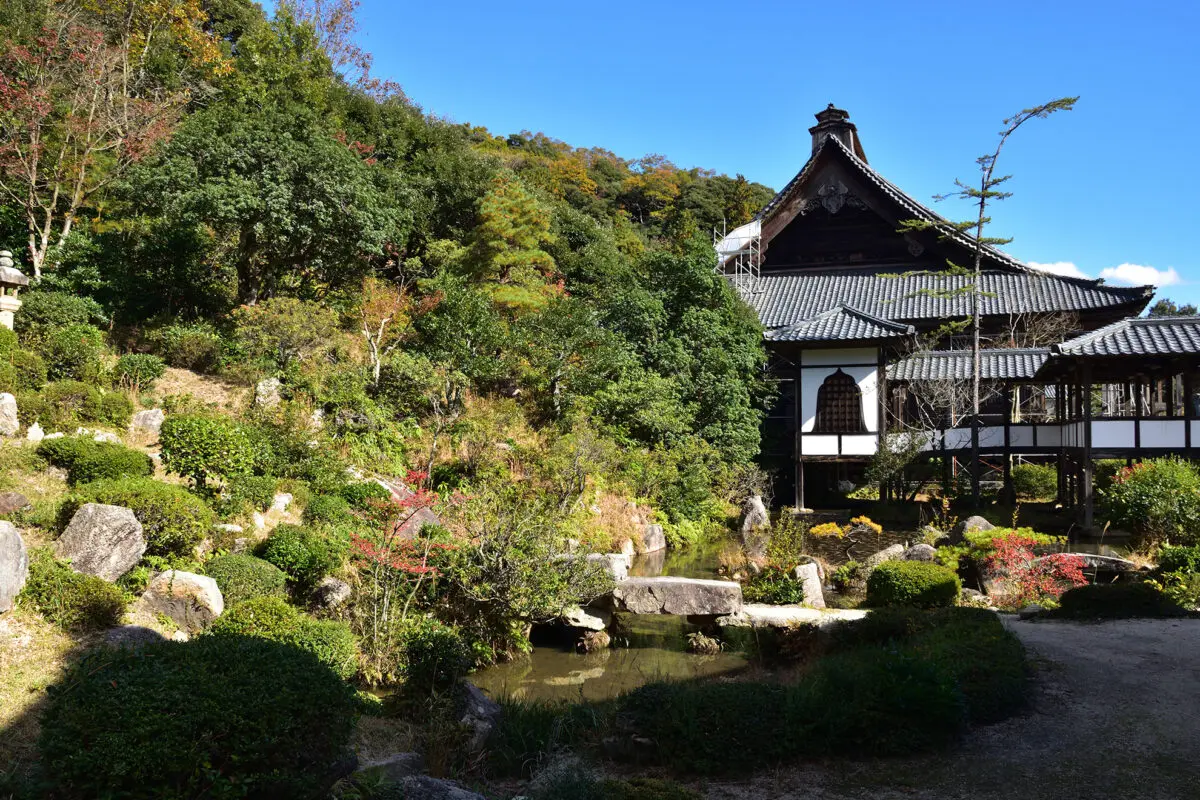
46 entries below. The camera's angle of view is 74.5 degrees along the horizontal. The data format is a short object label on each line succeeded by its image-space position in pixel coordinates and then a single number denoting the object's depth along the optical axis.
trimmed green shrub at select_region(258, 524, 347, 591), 8.34
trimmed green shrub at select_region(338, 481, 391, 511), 10.74
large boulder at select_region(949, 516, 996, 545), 13.21
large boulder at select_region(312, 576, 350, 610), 8.36
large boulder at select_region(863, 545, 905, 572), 12.23
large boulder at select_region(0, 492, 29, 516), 7.84
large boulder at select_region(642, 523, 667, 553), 15.00
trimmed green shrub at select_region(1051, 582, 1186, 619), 9.25
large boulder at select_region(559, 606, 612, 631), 9.31
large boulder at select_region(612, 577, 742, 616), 9.41
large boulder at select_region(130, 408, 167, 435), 11.41
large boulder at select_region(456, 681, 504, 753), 6.06
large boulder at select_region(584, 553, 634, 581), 9.90
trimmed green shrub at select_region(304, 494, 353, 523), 9.78
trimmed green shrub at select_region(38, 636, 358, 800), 3.72
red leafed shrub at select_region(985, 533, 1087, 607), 10.49
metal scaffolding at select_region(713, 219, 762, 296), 24.56
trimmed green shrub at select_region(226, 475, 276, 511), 9.43
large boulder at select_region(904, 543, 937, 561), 12.08
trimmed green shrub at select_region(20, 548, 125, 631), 6.62
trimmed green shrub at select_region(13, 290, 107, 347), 12.53
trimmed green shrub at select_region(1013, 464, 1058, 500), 20.78
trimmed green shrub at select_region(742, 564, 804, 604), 10.55
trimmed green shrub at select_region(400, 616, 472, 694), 7.34
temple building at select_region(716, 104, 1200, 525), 15.28
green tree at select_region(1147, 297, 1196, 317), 48.91
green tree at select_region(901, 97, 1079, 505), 17.41
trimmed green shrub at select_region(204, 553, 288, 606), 7.68
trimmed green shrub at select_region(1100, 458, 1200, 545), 12.45
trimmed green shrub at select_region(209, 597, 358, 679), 6.66
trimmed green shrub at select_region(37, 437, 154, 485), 8.83
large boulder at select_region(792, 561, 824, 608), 10.66
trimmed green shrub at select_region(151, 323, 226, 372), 14.36
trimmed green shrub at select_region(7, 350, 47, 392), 10.63
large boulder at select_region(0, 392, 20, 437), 9.63
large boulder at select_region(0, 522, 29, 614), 6.33
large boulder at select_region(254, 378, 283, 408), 12.91
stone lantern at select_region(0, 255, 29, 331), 11.66
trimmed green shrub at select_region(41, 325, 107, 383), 11.68
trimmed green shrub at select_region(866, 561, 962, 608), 9.80
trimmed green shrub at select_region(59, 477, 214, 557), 7.67
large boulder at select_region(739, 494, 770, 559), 15.46
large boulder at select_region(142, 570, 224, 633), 7.24
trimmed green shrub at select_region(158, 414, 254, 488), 9.38
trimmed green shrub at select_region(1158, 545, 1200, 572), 10.25
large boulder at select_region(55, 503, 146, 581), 7.18
